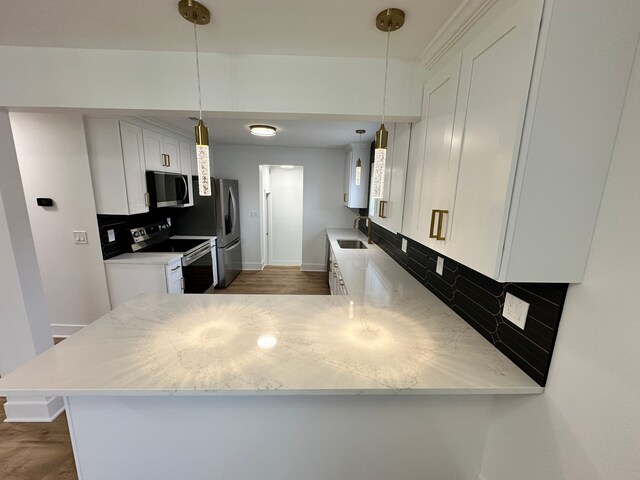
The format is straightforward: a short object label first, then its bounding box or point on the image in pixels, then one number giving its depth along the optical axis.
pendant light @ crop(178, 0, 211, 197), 1.08
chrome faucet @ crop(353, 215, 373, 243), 3.70
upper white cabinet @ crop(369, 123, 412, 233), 1.72
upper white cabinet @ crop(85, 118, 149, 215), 2.51
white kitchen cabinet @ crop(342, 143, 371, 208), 3.88
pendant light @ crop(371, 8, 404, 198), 1.10
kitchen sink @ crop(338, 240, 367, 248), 3.88
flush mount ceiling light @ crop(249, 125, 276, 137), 3.21
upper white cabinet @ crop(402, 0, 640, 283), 0.71
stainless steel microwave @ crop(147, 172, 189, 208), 2.91
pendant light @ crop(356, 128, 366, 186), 2.23
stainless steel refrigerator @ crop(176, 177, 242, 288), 3.91
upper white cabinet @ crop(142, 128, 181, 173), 2.91
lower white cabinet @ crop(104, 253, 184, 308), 2.73
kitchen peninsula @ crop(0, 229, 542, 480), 1.01
